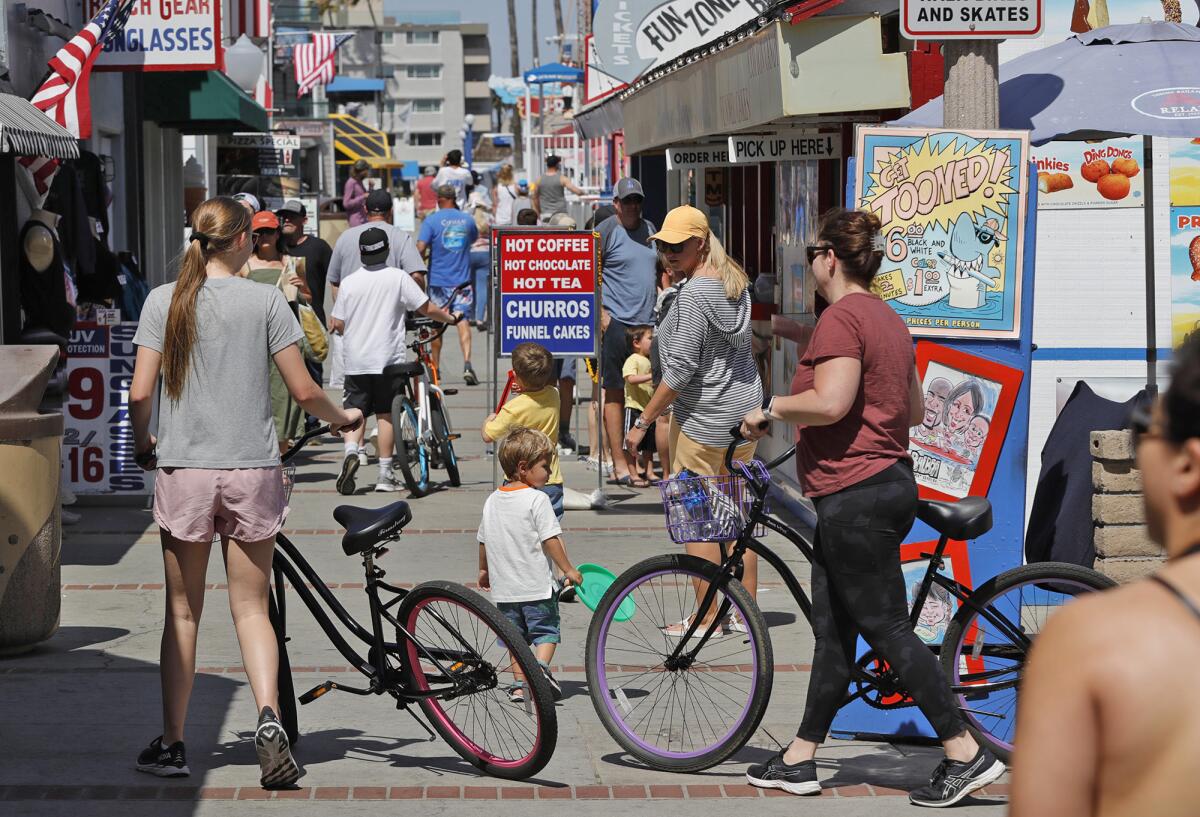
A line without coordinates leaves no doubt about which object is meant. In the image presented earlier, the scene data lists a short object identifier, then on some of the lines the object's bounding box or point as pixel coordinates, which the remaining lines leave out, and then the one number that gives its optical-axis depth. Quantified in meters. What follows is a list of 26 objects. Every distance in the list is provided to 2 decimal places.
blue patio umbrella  12.78
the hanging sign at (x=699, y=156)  28.16
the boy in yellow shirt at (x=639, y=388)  23.11
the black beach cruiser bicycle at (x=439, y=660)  11.09
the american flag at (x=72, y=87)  22.72
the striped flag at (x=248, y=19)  40.75
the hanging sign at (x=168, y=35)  27.44
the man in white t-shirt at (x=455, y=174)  50.94
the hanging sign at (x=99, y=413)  21.62
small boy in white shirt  12.19
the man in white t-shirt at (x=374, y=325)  23.14
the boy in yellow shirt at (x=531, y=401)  16.73
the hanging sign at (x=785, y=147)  21.25
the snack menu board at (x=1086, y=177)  16.70
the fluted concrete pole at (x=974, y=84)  12.40
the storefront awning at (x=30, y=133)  18.08
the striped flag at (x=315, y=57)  83.56
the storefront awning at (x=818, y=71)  17.89
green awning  35.41
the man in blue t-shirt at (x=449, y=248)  36.37
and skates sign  12.18
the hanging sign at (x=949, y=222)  11.90
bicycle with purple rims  10.93
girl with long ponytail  10.71
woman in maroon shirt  10.48
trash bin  13.85
